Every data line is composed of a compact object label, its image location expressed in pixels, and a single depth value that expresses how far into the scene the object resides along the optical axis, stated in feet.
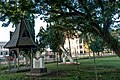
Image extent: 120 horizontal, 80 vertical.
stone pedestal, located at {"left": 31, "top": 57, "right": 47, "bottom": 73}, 28.83
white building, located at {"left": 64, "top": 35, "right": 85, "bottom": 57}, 153.79
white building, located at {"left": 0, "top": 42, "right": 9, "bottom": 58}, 127.10
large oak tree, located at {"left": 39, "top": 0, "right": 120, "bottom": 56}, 18.00
